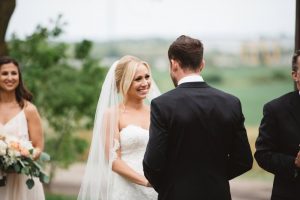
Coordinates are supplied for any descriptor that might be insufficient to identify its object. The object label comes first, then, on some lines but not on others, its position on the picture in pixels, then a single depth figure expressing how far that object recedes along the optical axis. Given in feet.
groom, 17.93
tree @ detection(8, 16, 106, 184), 49.88
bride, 23.95
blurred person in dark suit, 19.47
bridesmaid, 28.26
